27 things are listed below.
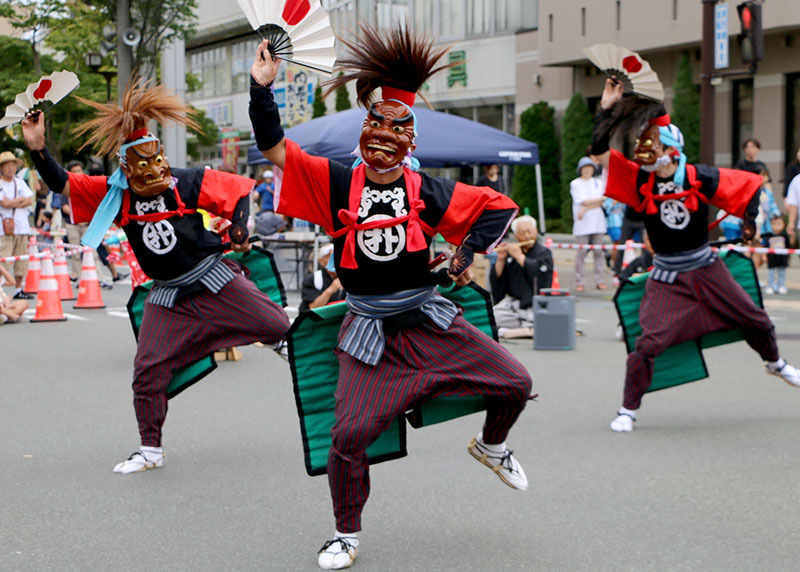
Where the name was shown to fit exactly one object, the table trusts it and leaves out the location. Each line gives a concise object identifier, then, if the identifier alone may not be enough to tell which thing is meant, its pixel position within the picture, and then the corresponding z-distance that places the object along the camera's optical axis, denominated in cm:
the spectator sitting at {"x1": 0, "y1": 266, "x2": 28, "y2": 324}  1232
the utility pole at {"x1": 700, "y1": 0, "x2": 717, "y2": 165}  1543
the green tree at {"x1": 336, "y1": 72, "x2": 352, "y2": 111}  3384
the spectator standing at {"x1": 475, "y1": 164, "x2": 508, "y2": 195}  1491
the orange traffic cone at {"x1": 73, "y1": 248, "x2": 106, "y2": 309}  1403
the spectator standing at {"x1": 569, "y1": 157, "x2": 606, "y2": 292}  1541
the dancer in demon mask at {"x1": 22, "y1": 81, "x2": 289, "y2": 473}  591
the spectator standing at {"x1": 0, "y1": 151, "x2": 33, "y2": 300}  1425
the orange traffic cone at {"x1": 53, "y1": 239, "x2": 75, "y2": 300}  1448
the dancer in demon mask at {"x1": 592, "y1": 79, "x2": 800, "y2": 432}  678
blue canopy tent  1466
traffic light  1420
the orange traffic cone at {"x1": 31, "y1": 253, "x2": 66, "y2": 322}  1264
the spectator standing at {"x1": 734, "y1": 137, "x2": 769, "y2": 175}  1451
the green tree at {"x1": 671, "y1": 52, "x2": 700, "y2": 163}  2344
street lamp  2378
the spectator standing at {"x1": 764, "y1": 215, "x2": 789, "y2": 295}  1451
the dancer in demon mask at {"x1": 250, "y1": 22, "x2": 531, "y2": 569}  438
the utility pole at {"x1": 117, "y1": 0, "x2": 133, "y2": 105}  1956
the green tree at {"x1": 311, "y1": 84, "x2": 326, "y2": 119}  3634
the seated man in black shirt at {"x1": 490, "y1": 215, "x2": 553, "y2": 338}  1125
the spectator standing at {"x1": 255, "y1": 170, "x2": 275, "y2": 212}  2002
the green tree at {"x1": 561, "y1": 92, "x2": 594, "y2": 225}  2622
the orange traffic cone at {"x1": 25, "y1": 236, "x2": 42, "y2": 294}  1518
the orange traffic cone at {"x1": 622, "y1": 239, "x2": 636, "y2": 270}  1378
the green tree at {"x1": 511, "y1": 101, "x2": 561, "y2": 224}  2738
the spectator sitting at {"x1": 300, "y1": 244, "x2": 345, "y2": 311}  1004
